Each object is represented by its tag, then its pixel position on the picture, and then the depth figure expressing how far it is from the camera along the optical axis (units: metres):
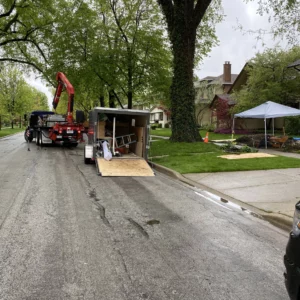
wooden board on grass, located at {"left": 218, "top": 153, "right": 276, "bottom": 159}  13.36
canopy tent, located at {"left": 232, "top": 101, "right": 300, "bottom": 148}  18.23
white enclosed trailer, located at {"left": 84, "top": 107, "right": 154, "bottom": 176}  10.77
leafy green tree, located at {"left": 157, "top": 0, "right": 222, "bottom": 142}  17.25
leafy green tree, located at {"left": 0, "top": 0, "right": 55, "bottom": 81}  25.12
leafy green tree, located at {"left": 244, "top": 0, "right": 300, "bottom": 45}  15.57
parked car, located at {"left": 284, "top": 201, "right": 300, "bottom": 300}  2.46
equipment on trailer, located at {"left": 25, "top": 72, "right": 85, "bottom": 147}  18.39
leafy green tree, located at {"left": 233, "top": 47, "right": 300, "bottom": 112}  25.52
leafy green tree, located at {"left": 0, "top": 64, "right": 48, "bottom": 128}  46.91
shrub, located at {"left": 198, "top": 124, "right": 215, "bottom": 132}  36.34
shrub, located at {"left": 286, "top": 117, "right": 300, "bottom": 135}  23.03
